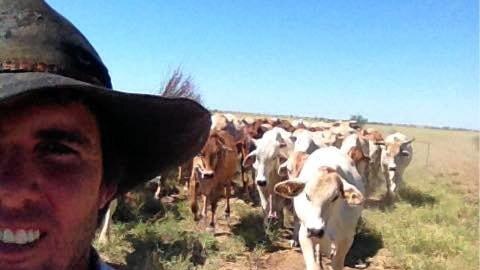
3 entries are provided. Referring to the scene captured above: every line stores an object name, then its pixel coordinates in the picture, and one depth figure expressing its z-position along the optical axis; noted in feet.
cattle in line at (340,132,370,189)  35.93
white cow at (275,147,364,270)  19.34
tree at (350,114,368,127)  203.19
